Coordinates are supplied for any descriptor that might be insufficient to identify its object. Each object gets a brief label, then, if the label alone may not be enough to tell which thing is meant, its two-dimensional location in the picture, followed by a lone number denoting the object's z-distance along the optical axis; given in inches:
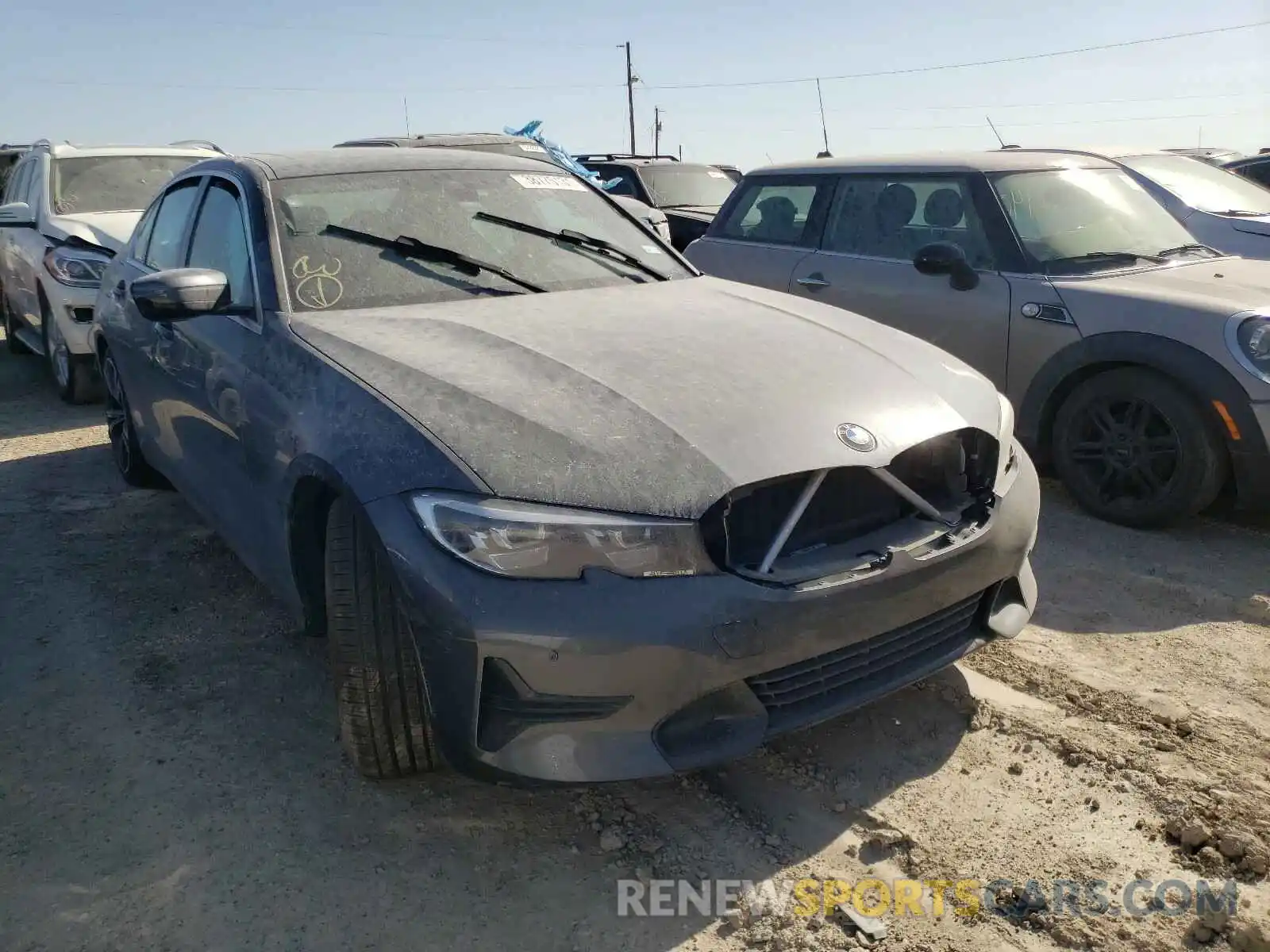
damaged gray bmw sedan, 89.7
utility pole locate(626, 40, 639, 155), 1876.2
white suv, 279.3
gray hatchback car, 171.8
